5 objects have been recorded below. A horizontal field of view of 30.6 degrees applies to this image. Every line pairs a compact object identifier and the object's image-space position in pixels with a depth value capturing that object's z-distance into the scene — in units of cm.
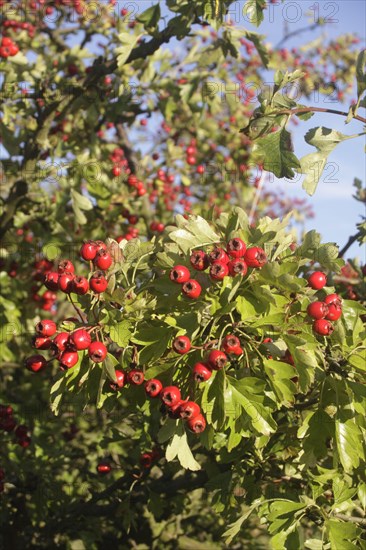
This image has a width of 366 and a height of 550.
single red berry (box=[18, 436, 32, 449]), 63
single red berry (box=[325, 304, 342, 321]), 37
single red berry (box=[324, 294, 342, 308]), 38
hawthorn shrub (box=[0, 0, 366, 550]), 37
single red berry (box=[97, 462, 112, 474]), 60
